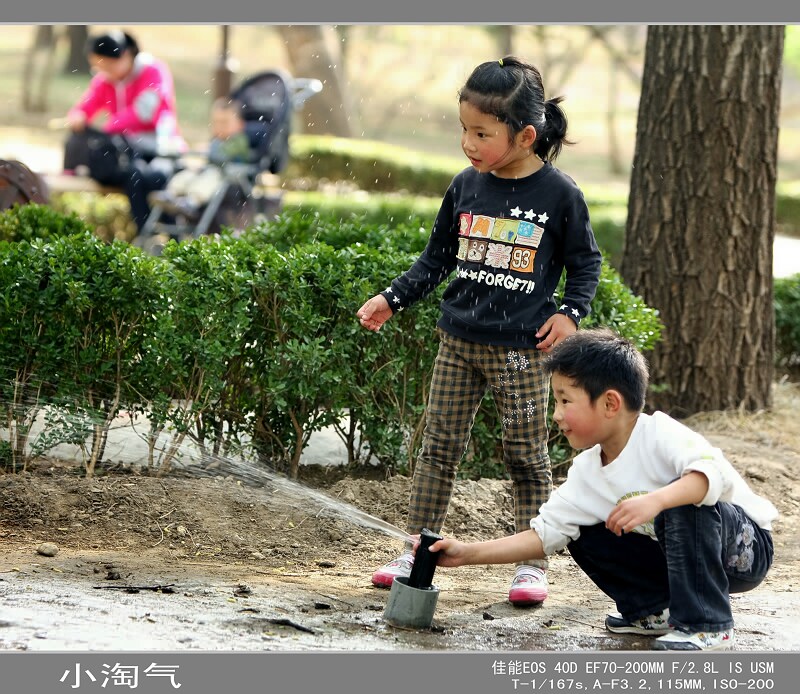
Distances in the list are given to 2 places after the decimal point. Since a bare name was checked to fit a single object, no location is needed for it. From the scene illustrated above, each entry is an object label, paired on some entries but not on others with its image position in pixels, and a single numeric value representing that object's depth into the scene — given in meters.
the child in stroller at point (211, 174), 10.15
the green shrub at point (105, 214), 11.98
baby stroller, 10.17
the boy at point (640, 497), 3.21
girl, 3.80
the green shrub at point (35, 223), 5.71
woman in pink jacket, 10.65
